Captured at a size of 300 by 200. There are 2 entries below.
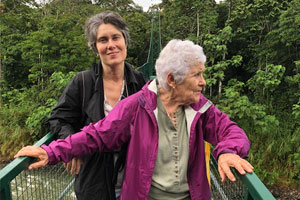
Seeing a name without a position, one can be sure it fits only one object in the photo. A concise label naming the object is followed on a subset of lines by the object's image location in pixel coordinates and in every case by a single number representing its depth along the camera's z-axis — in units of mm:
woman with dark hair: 1154
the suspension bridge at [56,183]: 744
